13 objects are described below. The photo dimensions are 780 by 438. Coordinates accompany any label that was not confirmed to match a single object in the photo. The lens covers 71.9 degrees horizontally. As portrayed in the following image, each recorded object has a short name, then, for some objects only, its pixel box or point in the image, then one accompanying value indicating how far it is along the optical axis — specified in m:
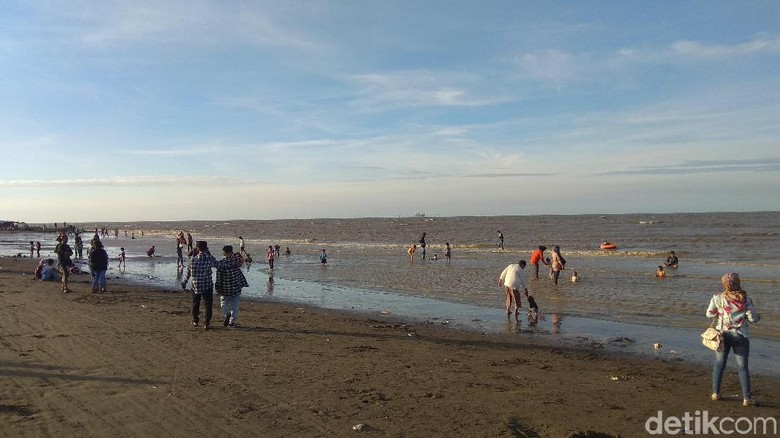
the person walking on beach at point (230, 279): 11.28
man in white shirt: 13.38
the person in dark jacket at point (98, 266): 16.36
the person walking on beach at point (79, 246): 35.41
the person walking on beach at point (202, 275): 11.02
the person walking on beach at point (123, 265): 28.55
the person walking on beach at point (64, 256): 16.27
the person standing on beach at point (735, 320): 6.75
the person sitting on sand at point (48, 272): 19.91
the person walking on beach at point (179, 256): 28.53
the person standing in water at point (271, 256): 28.59
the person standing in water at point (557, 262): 21.36
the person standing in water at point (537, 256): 21.01
